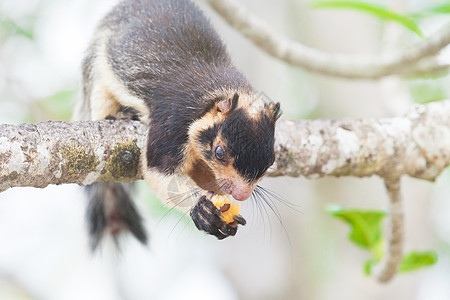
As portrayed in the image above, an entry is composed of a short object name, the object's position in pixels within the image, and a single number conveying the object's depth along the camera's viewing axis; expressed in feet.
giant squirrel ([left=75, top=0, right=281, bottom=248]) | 16.11
